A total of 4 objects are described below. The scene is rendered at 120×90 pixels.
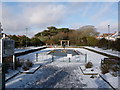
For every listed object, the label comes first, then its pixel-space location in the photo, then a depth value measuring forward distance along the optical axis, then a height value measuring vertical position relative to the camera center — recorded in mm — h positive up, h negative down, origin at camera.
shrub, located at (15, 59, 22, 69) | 6901 -1234
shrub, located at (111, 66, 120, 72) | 5903 -1276
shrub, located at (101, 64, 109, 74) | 5932 -1326
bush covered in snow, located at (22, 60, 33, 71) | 7334 -1311
